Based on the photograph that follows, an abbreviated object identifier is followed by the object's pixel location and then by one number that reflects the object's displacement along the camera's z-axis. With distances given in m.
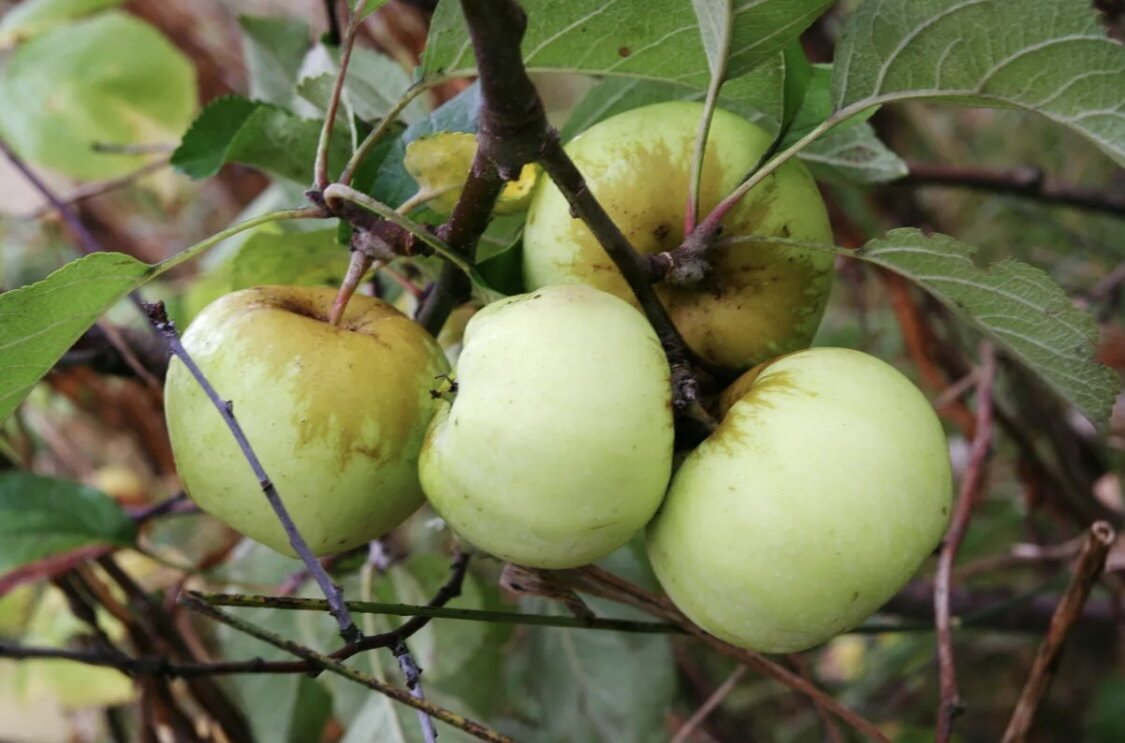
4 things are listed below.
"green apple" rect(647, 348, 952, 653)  0.39
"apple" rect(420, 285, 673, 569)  0.38
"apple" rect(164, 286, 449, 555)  0.42
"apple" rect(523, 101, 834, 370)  0.47
